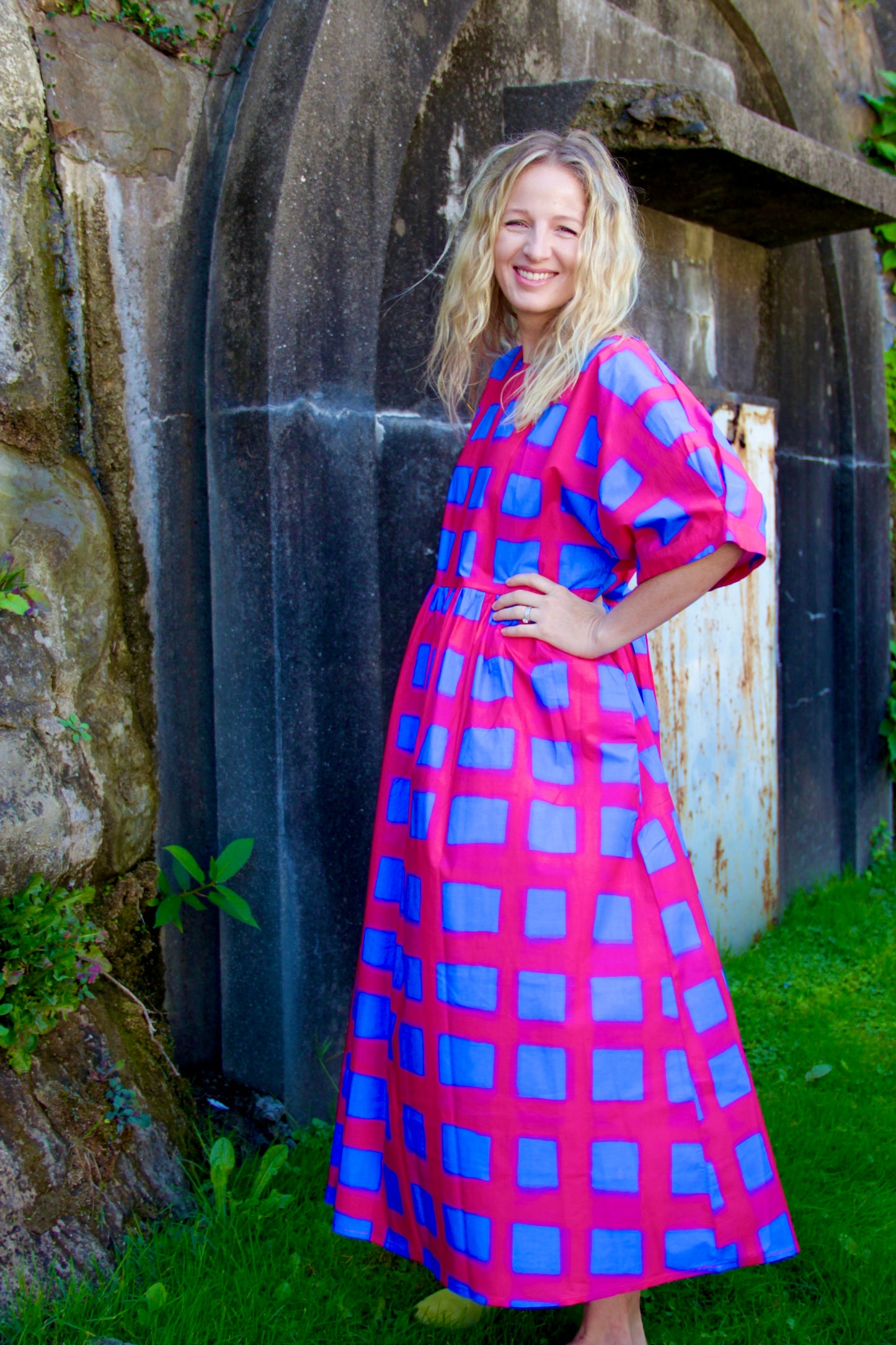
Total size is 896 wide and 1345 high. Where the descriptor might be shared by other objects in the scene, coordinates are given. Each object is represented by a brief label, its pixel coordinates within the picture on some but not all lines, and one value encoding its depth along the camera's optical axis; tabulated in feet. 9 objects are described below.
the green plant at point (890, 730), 15.31
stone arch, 7.52
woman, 5.36
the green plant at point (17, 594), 6.40
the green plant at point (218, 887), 7.41
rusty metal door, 11.73
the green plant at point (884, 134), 15.02
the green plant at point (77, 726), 6.79
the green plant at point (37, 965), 6.23
